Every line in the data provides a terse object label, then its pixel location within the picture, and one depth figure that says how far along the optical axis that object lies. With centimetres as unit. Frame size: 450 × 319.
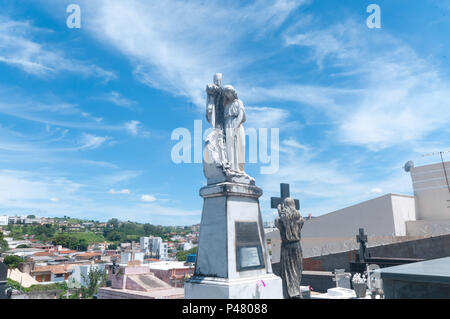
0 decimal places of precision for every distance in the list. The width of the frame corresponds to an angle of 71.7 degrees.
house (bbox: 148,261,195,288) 2288
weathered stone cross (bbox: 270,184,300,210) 804
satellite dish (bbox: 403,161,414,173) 2553
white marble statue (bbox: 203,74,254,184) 602
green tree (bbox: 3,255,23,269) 4691
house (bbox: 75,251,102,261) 6338
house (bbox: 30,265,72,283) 4125
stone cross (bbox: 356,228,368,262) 1119
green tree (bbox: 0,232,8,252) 6417
